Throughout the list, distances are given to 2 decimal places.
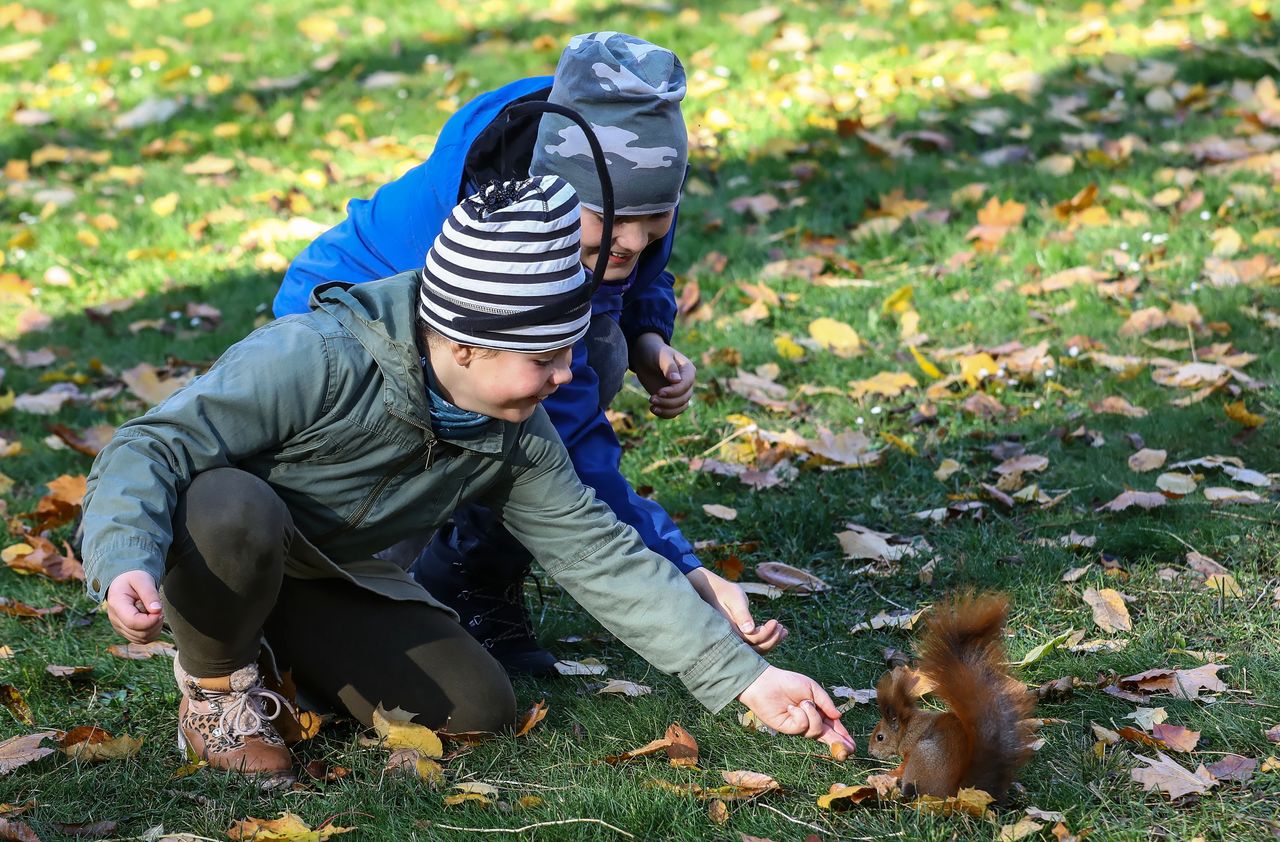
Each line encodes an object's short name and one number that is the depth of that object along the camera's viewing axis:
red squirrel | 4.00
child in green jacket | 4.28
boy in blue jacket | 5.00
